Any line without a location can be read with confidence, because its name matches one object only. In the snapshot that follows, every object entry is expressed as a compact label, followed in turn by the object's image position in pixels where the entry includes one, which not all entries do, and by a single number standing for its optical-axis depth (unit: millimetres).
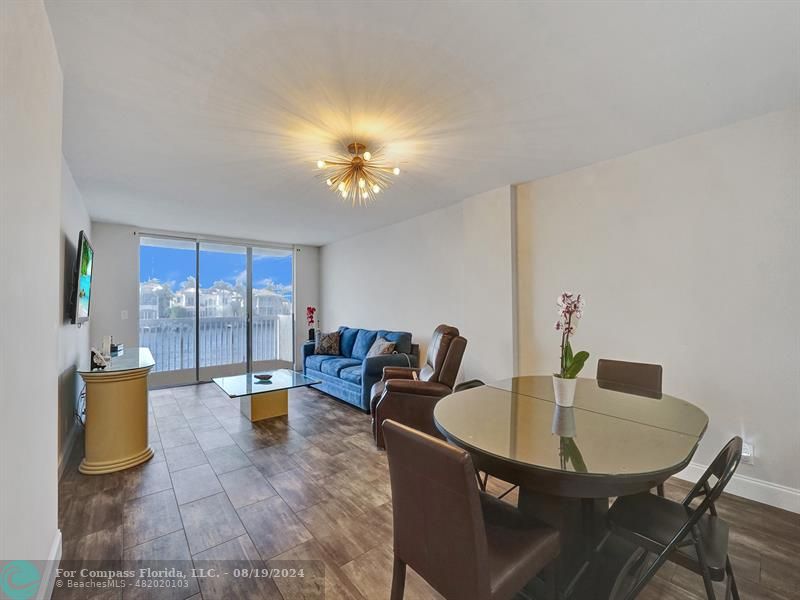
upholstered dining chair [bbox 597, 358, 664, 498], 2279
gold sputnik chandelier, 2582
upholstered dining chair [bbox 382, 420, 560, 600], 1048
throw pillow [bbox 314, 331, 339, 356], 5441
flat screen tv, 2945
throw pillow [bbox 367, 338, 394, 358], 4330
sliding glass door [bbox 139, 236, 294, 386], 5449
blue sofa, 4016
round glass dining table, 1146
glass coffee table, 3639
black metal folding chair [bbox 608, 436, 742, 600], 1200
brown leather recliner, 2869
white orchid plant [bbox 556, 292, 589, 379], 1729
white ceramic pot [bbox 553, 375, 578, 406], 1767
